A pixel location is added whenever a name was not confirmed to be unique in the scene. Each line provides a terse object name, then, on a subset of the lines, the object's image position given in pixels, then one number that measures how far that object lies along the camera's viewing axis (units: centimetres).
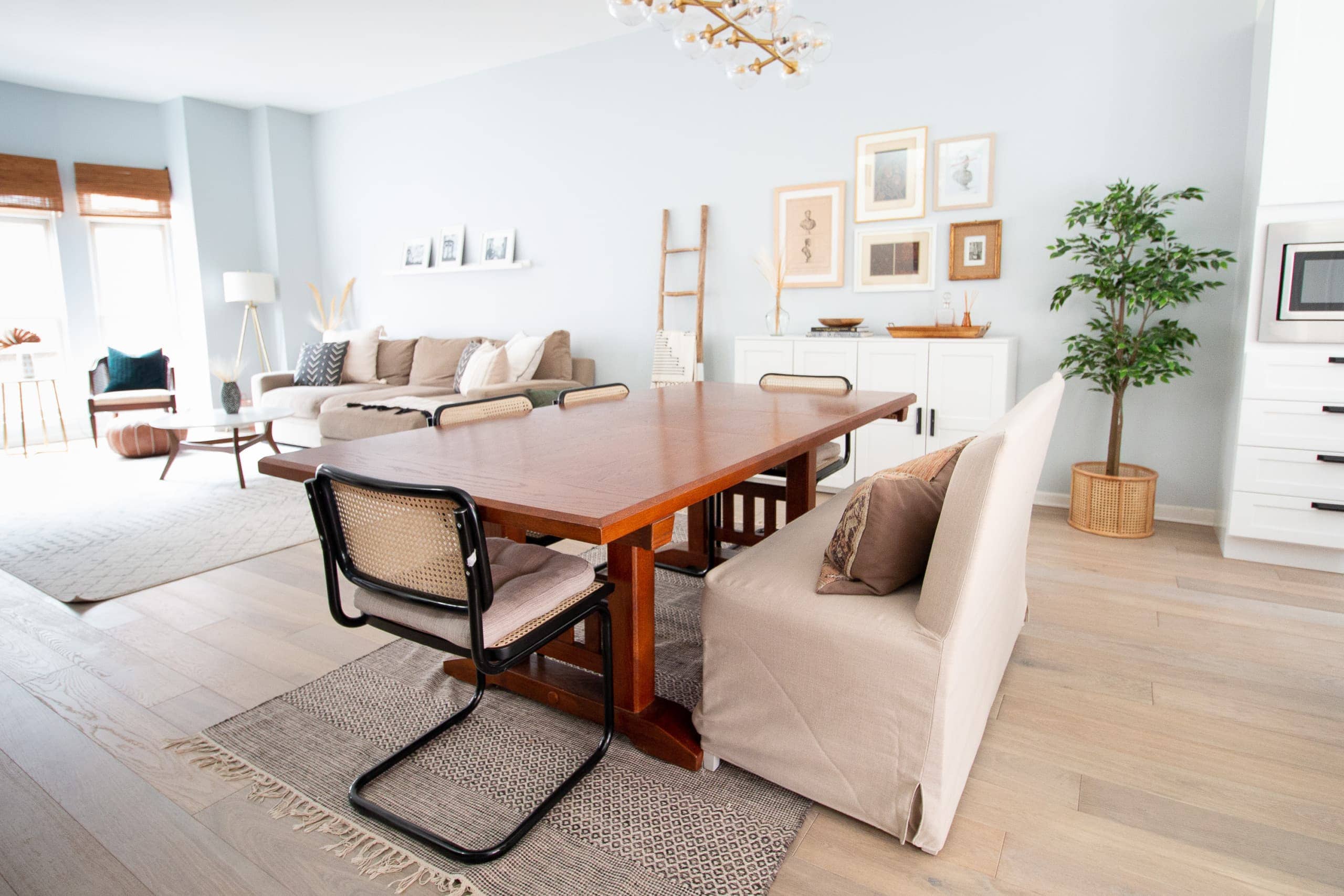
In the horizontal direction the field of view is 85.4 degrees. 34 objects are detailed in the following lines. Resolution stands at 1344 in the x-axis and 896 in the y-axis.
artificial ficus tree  299
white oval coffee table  430
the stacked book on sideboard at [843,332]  382
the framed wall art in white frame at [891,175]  375
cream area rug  300
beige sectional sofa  461
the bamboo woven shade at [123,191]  602
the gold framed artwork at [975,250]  361
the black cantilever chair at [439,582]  127
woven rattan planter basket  315
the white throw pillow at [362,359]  576
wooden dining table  129
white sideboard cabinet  342
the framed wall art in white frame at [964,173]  359
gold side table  564
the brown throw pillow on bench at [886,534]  142
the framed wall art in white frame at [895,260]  382
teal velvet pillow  563
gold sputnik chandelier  213
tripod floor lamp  611
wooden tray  348
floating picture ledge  543
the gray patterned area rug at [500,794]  135
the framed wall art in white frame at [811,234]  404
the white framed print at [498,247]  545
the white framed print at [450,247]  574
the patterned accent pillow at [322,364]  566
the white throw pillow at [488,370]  479
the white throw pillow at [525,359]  485
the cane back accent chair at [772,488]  271
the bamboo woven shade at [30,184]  562
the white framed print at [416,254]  595
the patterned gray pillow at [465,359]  523
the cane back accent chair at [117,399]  544
